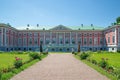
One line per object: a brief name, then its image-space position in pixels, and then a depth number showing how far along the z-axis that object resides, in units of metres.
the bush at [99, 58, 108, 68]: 16.27
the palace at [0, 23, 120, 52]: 70.06
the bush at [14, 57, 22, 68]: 15.97
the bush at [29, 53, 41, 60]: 27.56
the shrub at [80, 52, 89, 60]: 28.27
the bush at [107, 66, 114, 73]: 13.63
